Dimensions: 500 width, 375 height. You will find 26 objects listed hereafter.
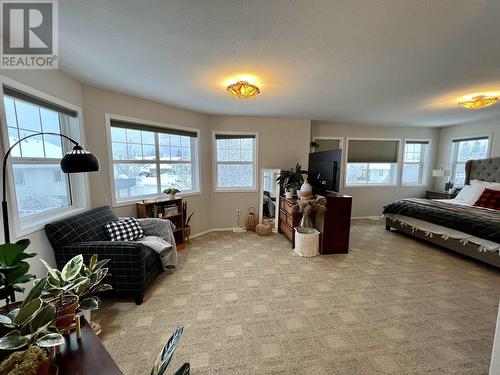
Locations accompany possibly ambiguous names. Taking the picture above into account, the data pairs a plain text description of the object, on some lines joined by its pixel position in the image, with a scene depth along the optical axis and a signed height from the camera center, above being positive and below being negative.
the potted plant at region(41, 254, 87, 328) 1.04 -0.67
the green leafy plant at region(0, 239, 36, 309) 1.06 -0.55
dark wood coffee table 0.85 -0.85
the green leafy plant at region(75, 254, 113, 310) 1.21 -0.76
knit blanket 2.53 -0.93
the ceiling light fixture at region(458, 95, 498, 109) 2.82 +0.94
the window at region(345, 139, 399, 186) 5.25 +0.13
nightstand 4.68 -0.64
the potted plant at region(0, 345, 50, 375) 0.63 -0.62
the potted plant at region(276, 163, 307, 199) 4.04 -0.28
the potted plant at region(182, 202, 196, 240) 3.68 -1.05
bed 2.83 -0.87
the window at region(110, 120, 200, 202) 3.08 +0.09
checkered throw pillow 2.41 -0.79
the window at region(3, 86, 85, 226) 1.84 +0.05
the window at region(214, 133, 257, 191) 4.31 +0.09
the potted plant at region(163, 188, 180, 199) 3.42 -0.45
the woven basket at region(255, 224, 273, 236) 4.09 -1.27
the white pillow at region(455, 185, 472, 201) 4.08 -0.51
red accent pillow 3.56 -0.56
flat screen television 3.18 -0.07
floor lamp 1.57 +0.02
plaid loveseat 1.97 -0.85
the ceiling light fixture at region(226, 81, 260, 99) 2.31 +0.87
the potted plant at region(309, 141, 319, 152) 4.82 +0.50
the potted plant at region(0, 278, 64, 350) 0.70 -0.60
